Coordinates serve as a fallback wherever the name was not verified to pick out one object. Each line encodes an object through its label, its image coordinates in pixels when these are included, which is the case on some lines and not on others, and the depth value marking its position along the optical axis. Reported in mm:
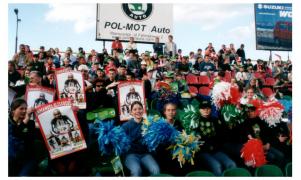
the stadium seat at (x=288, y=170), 5259
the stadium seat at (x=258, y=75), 11153
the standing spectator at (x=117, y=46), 11672
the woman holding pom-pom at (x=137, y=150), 4926
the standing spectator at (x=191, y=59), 12133
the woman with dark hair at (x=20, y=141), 4789
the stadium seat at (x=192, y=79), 10241
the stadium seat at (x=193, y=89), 9257
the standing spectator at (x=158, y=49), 12652
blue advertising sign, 15289
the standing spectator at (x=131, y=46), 11522
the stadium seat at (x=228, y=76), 10323
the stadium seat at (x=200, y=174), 4559
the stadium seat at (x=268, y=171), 4875
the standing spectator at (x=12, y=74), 6793
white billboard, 14141
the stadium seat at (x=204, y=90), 9227
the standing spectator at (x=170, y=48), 12156
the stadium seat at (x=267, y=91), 8977
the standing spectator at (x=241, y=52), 13464
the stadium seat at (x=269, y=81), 10617
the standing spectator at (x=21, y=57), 8598
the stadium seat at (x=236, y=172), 4699
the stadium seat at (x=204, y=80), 10333
